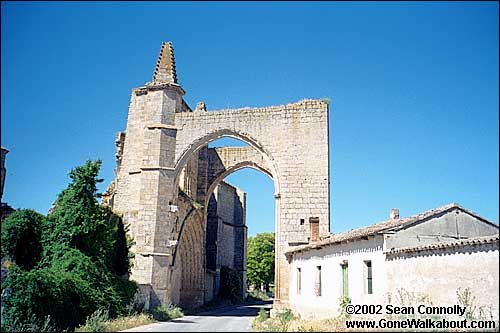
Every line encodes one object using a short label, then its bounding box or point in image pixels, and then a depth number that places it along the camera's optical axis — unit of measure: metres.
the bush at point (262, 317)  16.08
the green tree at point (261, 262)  48.97
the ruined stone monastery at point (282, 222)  11.30
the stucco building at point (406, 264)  9.96
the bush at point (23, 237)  12.84
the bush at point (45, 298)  11.89
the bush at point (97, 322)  12.48
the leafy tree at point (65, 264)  12.09
